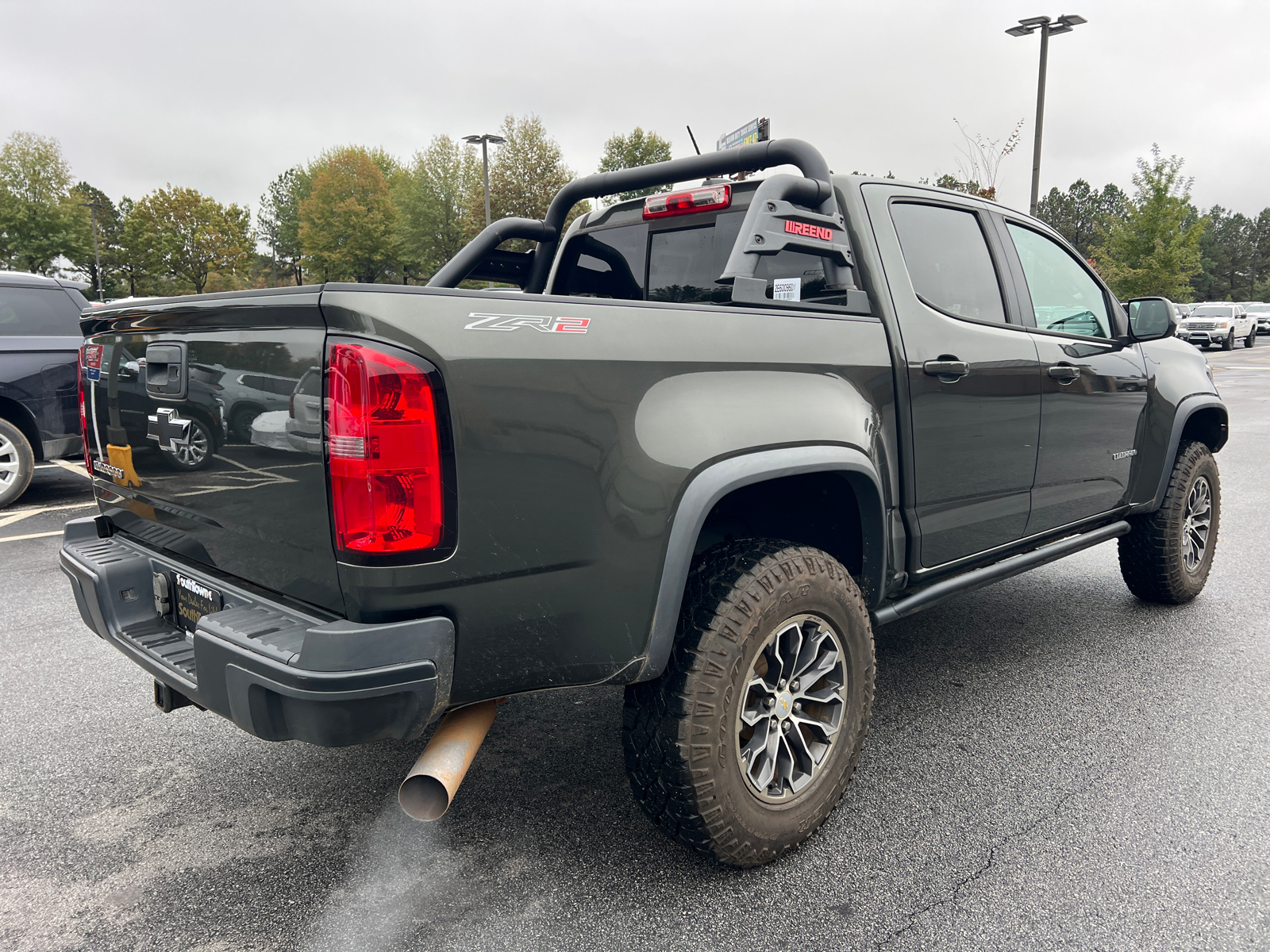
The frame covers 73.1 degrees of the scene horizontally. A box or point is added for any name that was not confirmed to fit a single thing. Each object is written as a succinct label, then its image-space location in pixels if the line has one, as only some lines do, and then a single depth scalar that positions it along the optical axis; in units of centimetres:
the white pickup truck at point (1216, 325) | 3117
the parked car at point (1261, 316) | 4206
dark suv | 698
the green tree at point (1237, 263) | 9319
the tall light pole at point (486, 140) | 2950
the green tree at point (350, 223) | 5078
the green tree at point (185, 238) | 5062
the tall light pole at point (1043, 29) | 1553
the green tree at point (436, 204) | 5047
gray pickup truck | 172
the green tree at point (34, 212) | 4625
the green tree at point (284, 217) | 7625
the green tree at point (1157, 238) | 2653
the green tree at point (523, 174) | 4303
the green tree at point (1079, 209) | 8857
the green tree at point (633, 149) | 5928
